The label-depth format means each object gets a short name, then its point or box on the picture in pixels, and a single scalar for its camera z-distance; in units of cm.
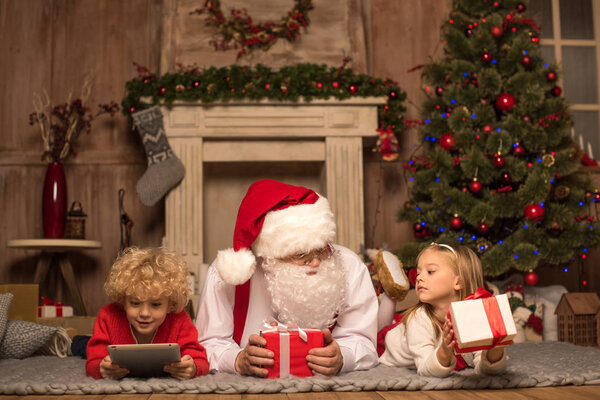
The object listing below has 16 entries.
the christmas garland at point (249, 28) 457
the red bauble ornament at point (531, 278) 375
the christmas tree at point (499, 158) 377
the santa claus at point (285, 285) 203
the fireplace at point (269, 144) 420
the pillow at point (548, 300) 369
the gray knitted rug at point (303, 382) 179
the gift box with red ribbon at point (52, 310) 360
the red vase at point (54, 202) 420
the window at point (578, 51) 518
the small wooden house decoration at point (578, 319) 355
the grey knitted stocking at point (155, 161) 415
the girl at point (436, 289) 201
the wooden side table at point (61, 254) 391
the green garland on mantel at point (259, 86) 420
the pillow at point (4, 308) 257
